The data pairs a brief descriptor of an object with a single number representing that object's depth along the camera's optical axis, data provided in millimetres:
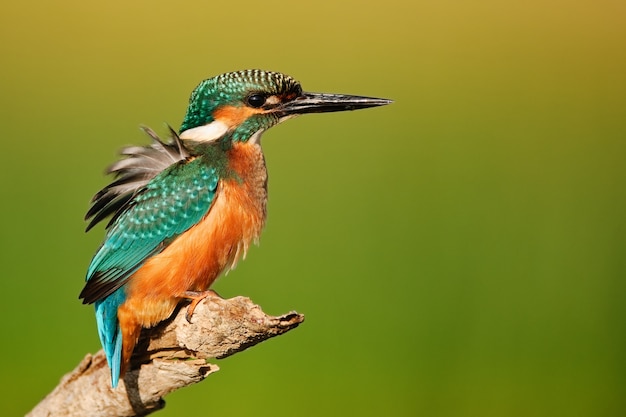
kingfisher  4045
